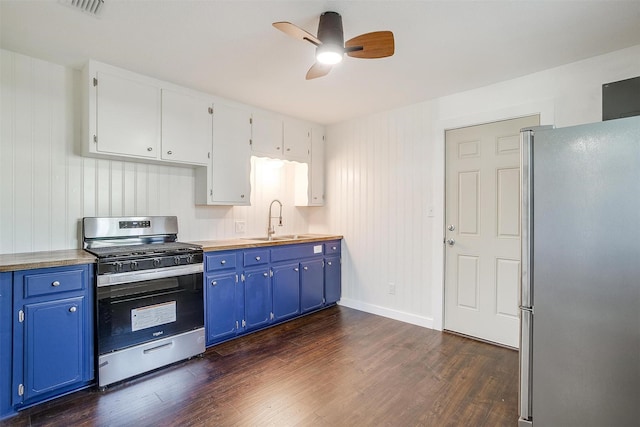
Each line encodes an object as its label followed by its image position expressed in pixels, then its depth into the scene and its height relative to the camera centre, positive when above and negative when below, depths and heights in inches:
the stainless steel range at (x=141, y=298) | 85.7 -25.9
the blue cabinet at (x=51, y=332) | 74.3 -30.3
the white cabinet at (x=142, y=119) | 96.3 +30.7
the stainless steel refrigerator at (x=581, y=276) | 55.8 -12.4
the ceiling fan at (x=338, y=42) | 68.7 +37.2
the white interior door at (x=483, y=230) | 110.7 -7.3
